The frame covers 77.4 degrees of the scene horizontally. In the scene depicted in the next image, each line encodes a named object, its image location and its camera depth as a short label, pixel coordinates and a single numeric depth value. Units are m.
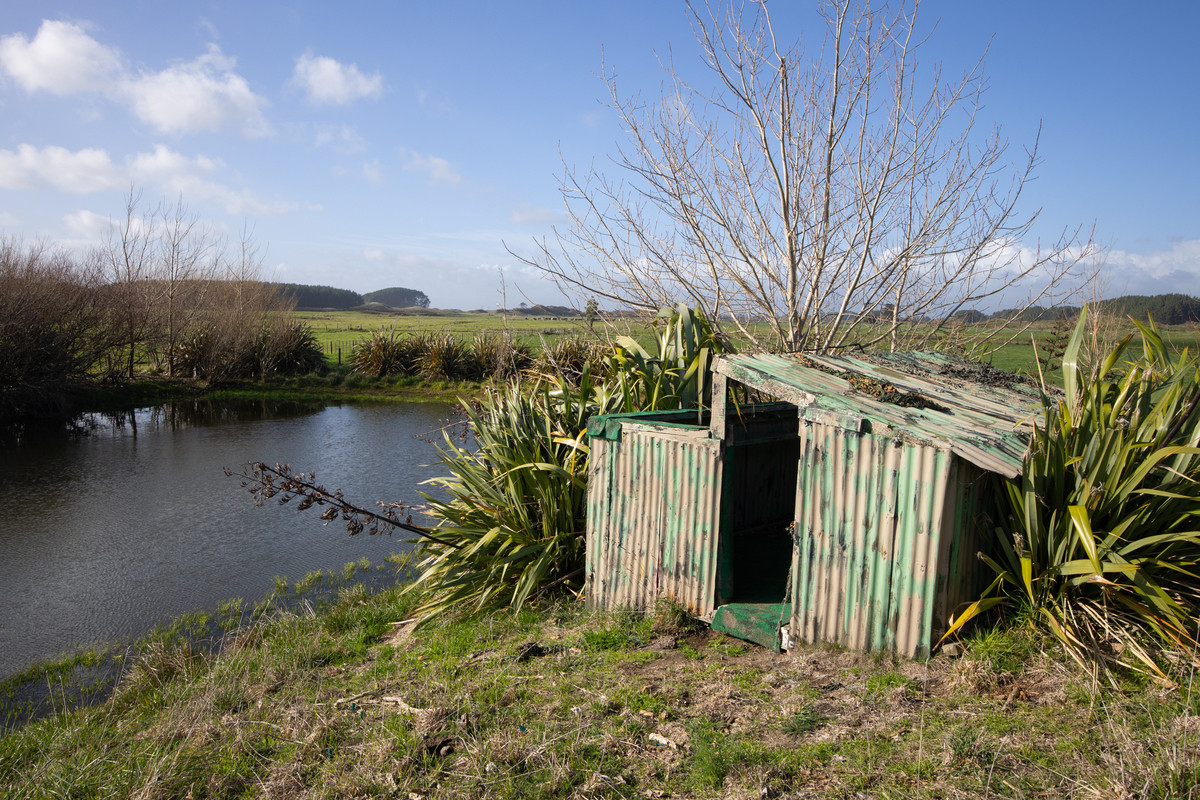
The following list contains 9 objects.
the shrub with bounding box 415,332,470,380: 28.92
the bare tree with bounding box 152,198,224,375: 27.59
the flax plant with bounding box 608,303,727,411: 6.77
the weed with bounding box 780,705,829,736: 3.63
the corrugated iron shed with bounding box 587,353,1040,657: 4.07
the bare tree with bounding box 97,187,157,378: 25.17
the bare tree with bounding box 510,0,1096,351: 7.80
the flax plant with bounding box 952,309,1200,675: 3.82
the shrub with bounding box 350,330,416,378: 29.69
